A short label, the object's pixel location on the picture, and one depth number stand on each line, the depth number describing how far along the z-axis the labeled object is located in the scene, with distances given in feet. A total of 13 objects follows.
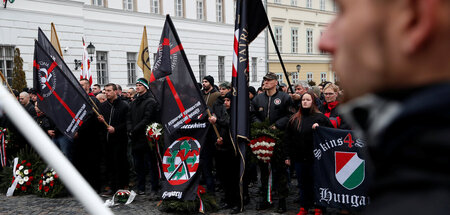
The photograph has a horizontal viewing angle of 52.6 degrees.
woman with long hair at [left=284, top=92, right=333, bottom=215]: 21.12
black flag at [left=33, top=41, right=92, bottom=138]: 25.29
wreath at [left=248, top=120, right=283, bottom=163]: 22.52
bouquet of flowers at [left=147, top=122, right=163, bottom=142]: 26.03
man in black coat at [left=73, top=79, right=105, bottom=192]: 29.37
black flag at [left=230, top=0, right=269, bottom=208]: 21.65
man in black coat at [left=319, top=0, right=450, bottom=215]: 1.90
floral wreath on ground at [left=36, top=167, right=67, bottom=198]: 28.60
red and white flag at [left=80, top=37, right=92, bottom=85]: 44.91
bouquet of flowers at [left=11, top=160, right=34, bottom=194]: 29.96
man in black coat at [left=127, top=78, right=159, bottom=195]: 27.22
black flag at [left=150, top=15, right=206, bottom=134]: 22.13
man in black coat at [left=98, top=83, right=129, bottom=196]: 28.27
